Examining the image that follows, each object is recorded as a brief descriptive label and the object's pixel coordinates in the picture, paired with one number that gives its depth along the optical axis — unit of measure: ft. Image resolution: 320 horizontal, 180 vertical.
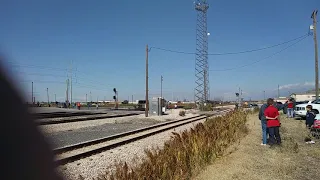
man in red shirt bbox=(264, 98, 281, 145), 27.01
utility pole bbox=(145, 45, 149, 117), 82.46
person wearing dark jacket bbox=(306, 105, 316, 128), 35.70
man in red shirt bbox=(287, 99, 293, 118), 64.88
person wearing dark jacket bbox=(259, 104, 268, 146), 28.03
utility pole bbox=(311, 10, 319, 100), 70.21
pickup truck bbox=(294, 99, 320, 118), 55.09
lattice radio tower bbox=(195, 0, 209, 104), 143.62
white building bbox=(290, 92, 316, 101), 214.65
